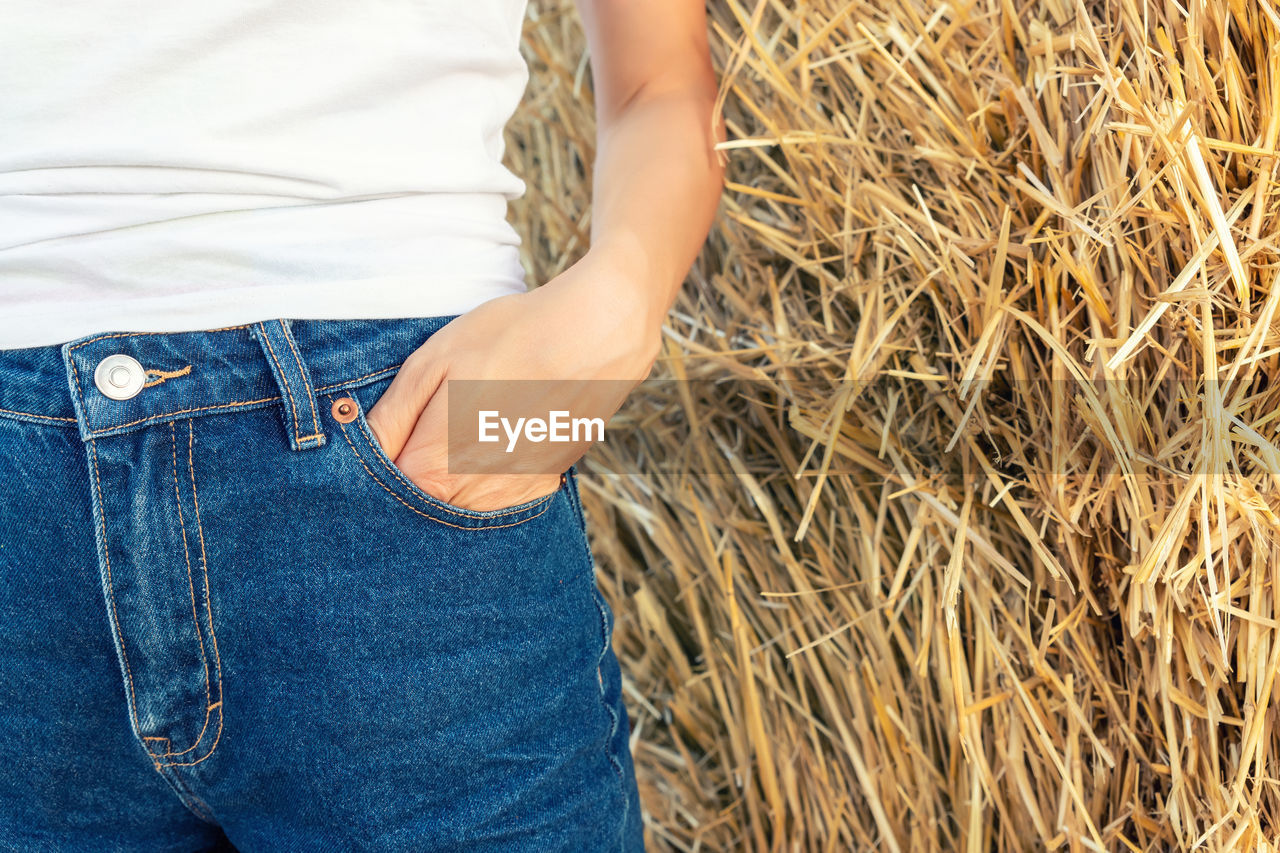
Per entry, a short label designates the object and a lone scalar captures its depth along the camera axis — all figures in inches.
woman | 17.0
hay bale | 22.6
